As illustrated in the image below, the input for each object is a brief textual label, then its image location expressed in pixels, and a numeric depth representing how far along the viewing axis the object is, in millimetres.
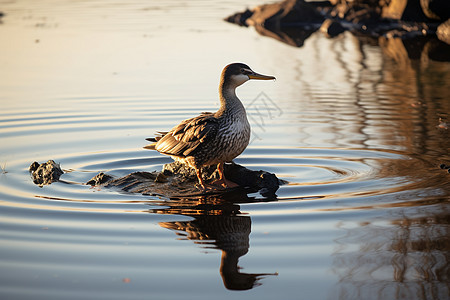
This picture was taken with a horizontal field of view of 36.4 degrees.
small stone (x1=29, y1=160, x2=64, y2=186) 7457
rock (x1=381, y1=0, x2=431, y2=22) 20766
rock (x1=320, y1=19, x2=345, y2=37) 21225
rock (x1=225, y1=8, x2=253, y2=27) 24156
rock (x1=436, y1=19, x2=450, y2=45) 18703
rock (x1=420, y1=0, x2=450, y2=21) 19500
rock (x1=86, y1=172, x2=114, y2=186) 7375
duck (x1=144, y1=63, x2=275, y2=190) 6910
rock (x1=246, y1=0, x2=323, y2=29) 23641
